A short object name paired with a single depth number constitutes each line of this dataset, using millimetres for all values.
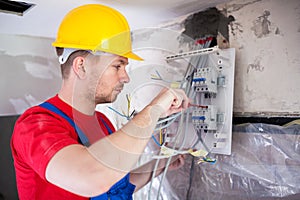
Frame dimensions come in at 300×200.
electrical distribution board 1169
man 715
